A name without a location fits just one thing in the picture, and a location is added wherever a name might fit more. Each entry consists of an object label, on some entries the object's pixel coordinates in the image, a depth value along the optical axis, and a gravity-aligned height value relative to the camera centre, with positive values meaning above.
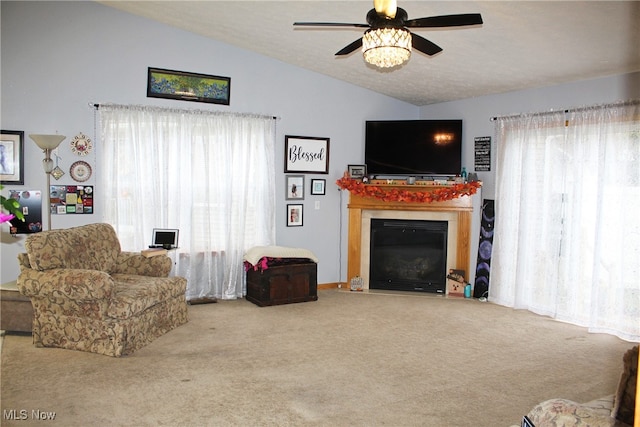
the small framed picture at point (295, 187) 6.70 +0.08
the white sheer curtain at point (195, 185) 5.77 +0.07
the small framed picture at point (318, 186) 6.88 +0.10
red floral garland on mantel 6.42 +0.05
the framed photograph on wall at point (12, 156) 5.31 +0.32
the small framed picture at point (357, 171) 6.99 +0.33
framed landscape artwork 5.92 +1.27
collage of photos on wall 5.55 -0.13
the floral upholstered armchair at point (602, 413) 1.78 -0.78
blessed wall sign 6.66 +0.53
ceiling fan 2.96 +1.02
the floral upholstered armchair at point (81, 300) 4.04 -0.93
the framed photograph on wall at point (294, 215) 6.74 -0.31
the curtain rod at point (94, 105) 5.62 +0.94
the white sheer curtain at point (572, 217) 4.91 -0.19
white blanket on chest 5.88 -0.73
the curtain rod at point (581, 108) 4.87 +0.98
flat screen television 6.69 +0.67
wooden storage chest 5.86 -1.10
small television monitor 5.65 -0.55
